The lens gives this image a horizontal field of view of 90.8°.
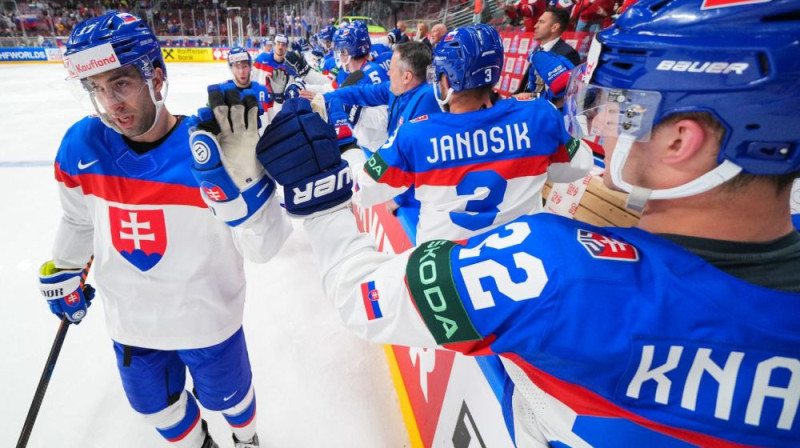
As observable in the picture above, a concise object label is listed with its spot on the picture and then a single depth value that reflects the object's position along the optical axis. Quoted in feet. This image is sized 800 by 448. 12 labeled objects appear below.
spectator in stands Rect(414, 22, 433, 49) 26.31
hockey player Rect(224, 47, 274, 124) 14.10
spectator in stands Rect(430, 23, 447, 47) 22.21
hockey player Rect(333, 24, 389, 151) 13.82
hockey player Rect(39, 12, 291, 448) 4.19
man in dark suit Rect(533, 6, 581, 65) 11.60
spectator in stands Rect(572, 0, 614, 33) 14.87
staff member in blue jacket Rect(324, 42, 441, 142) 9.23
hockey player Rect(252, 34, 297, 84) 19.22
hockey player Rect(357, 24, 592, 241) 5.47
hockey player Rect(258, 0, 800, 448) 1.77
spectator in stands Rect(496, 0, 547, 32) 19.56
